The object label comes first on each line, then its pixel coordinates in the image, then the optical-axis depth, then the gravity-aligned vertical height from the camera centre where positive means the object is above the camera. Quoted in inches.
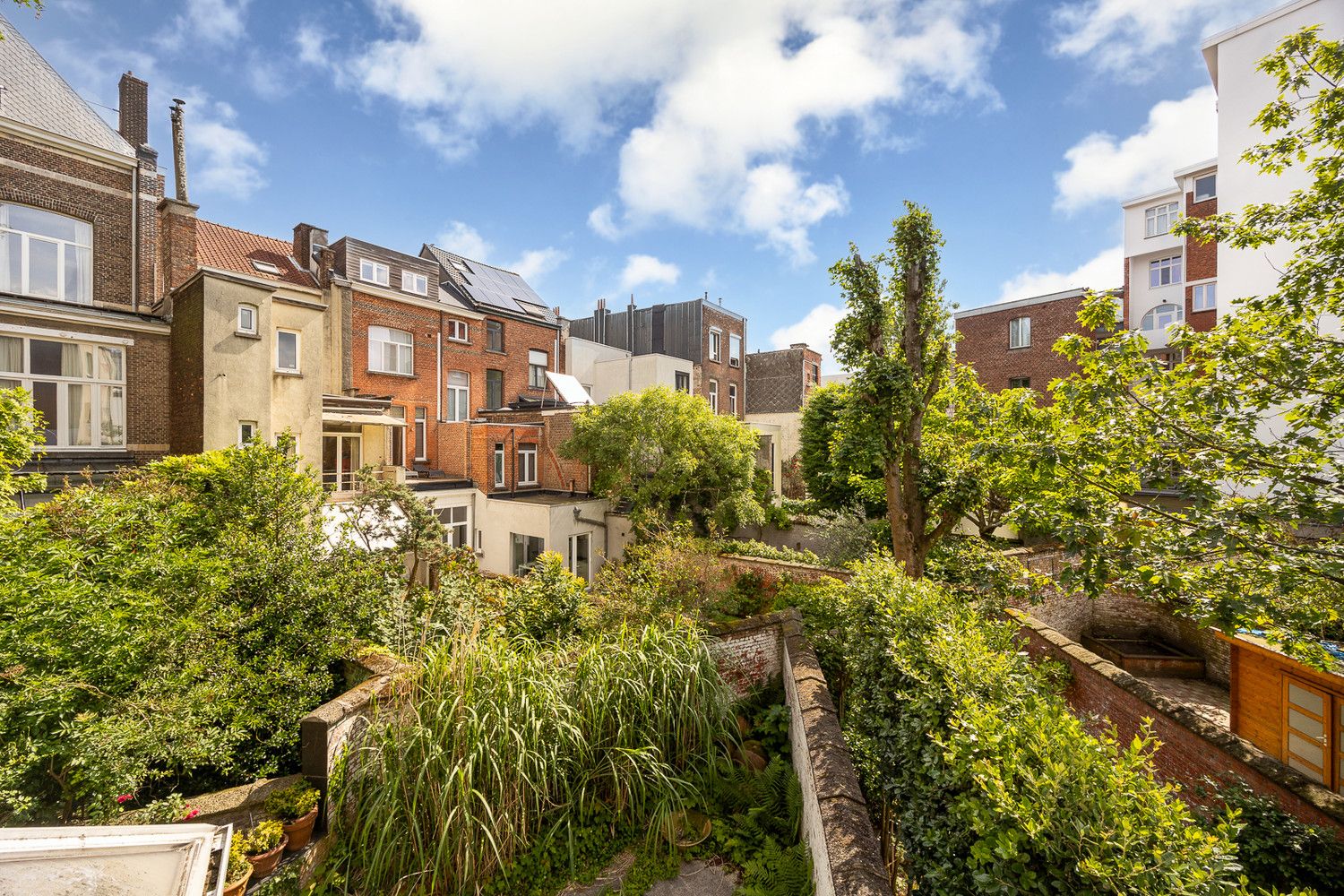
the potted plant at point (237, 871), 165.5 -138.6
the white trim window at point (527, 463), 786.8 -31.7
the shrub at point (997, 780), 104.9 -82.2
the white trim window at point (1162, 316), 929.5 +228.5
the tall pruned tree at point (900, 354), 355.6 +62.2
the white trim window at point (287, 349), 615.8 +108.7
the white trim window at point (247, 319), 515.2 +121.5
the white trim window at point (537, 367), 981.2 +141.4
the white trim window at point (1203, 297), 866.0 +245.3
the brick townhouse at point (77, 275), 474.0 +159.9
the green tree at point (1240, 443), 174.2 +0.7
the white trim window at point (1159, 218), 948.6 +413.6
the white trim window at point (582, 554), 666.2 -142.8
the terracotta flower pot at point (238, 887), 163.6 -140.0
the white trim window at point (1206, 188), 866.8 +426.6
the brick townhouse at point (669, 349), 1052.5 +216.6
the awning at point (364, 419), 607.5 +27.9
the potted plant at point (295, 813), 188.6 -134.3
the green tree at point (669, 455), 631.8 -14.9
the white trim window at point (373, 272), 778.2 +254.3
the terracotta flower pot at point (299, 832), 187.8 -140.4
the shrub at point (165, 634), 162.6 -74.6
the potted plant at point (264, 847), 177.5 -138.3
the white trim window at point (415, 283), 828.0 +254.5
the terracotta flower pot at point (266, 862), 177.0 -142.9
